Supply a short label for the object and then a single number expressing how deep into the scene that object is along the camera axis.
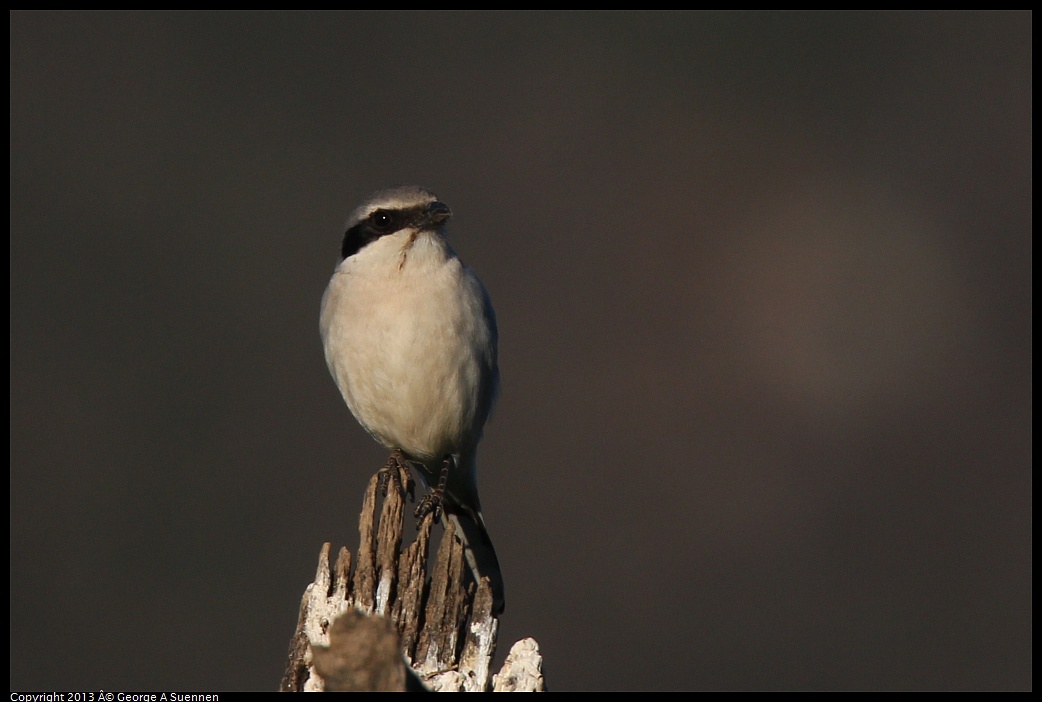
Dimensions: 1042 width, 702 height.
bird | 9.05
